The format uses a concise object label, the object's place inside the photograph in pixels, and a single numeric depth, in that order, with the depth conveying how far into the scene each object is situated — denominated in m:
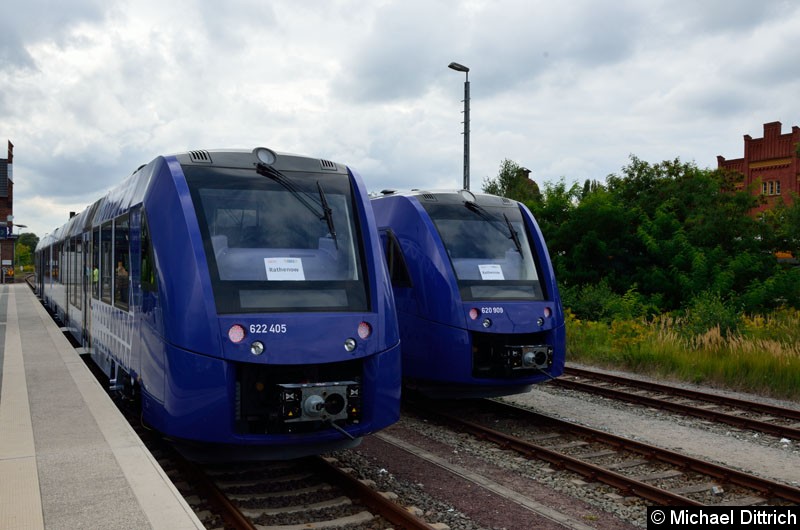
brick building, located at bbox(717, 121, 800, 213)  51.31
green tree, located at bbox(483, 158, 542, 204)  41.03
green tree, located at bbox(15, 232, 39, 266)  103.07
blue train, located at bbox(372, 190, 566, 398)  8.79
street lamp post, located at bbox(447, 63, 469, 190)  20.56
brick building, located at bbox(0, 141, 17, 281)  62.75
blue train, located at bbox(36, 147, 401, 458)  5.74
